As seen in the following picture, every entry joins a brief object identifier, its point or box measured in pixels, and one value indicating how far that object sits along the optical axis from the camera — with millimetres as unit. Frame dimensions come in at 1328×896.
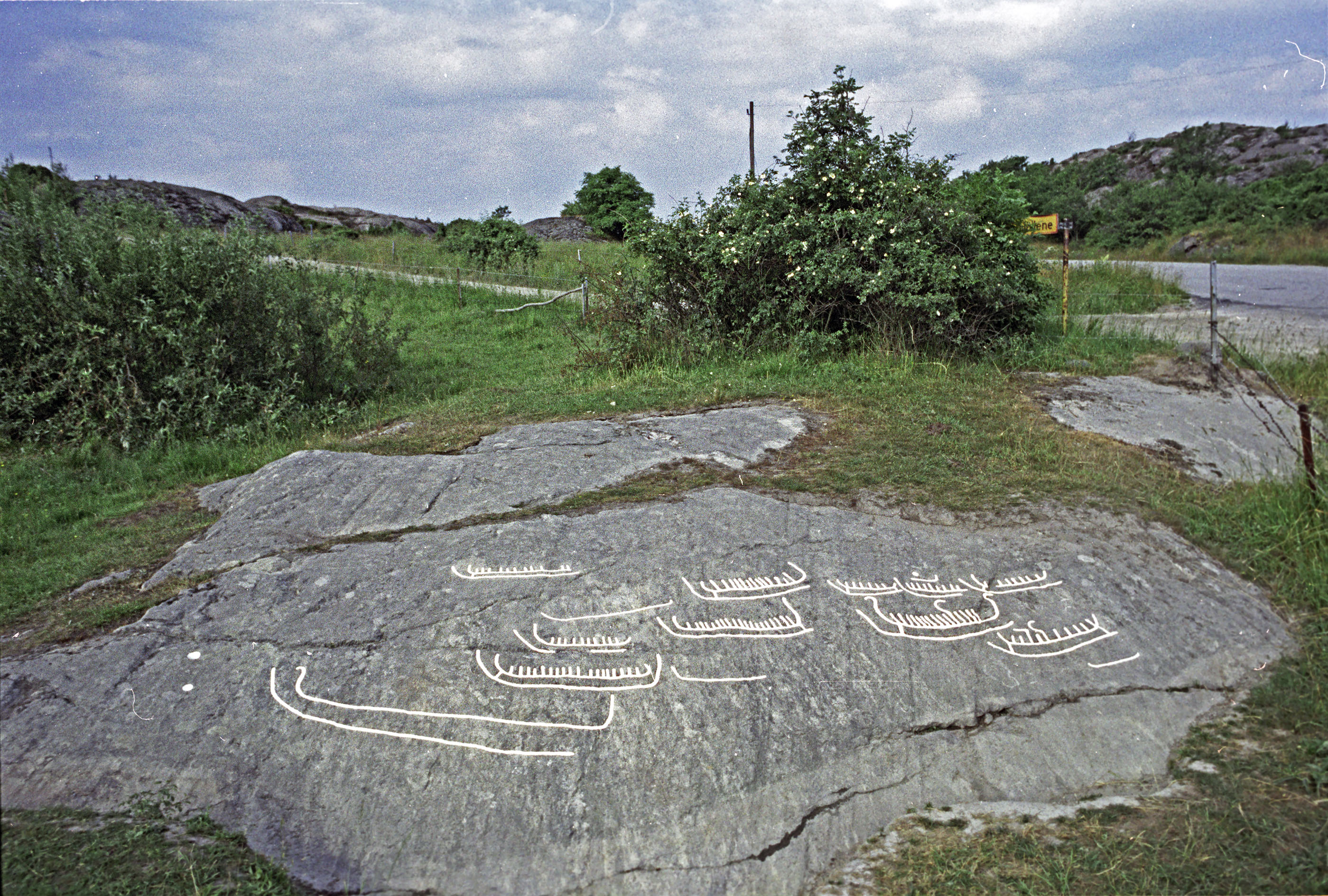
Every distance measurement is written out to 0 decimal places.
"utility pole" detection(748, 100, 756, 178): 26516
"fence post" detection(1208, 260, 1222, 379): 7695
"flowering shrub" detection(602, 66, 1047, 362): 9242
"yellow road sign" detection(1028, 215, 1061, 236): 11609
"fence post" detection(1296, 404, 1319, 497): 4859
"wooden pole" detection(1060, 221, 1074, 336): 10516
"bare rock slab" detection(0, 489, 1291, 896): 3178
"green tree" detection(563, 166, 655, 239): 38781
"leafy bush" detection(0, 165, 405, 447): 7945
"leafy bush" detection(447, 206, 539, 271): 22406
